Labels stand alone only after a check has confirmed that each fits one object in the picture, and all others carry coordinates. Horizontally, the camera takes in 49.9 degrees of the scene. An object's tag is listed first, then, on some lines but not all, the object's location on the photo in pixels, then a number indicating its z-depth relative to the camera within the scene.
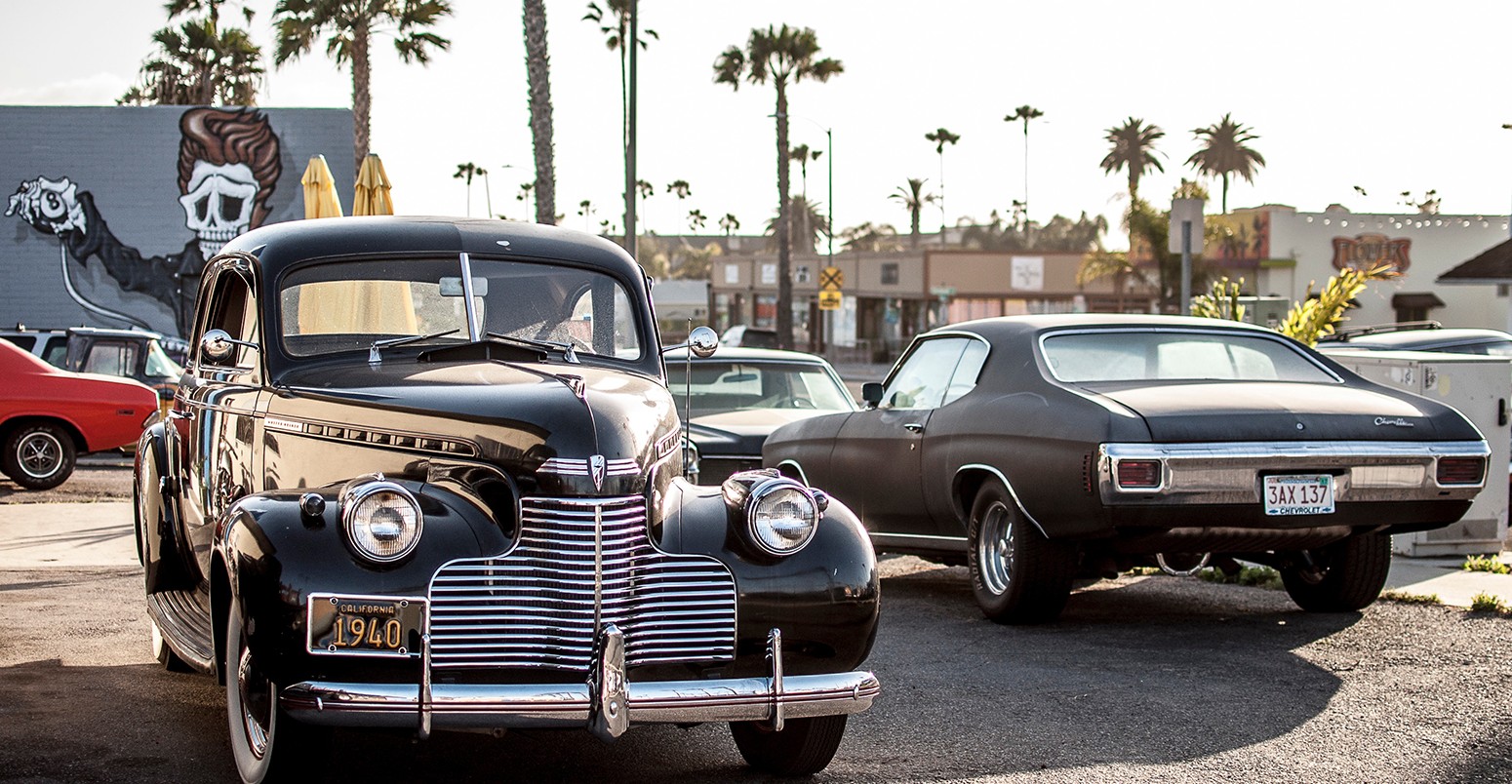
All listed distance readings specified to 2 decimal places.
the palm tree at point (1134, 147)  79.19
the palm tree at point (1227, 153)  76.19
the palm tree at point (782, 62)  45.12
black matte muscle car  7.41
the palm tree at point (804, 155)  96.00
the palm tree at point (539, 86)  24.58
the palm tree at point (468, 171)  111.69
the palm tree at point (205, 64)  45.69
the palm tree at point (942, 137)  96.44
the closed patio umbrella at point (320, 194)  12.53
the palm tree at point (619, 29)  39.03
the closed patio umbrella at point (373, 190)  12.55
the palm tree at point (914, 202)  110.44
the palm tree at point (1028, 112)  89.25
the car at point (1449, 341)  15.97
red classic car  15.74
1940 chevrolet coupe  4.59
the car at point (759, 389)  12.59
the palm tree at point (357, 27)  34.34
